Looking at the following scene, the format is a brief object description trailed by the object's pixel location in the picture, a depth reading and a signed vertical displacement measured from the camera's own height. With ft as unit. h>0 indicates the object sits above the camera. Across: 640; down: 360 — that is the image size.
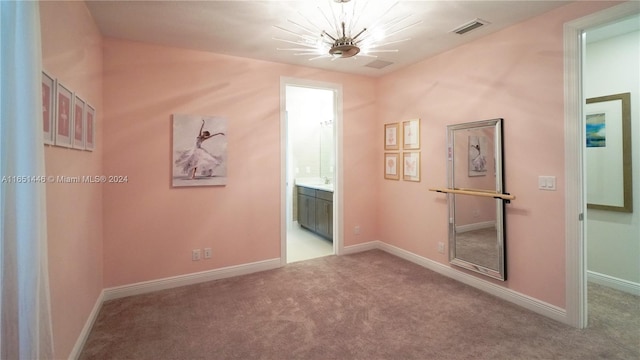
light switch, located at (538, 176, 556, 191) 8.21 -0.16
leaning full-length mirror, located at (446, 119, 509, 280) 9.53 -0.70
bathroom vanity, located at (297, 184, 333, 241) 15.90 -1.78
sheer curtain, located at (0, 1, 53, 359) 3.66 -0.04
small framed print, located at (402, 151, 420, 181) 12.67 +0.62
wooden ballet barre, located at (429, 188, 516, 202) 9.20 -0.52
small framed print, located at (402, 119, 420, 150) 12.62 +2.05
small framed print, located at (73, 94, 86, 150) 6.64 +1.46
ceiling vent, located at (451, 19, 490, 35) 8.82 +4.92
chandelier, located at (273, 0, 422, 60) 7.39 +4.85
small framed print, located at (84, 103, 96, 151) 7.51 +1.53
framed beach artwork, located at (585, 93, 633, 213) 9.68 +0.87
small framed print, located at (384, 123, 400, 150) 13.70 +2.12
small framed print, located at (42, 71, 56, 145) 4.98 +1.39
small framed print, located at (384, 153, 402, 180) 13.78 +0.65
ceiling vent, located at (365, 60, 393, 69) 12.26 +5.13
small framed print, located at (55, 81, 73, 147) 5.61 +1.40
